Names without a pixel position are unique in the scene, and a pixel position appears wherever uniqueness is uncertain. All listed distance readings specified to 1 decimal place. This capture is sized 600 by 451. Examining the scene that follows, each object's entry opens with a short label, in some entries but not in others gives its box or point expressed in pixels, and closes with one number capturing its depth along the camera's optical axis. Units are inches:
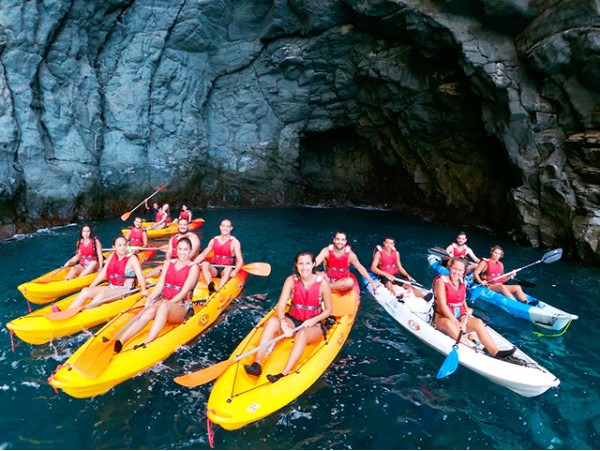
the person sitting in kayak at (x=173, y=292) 189.9
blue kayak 230.2
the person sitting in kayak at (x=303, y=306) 173.6
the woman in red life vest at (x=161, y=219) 489.5
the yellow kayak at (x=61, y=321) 192.1
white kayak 159.9
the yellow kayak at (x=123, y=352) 148.3
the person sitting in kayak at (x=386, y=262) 284.4
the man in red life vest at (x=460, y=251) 329.4
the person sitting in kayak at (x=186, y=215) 509.0
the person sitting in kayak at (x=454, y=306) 193.2
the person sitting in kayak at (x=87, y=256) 279.9
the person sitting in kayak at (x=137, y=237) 373.1
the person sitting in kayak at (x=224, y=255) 279.3
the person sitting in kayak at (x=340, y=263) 255.1
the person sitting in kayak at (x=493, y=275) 280.6
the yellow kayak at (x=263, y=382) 132.3
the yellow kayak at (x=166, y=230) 474.0
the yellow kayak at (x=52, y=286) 249.1
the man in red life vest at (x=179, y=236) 276.3
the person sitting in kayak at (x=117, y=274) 225.0
